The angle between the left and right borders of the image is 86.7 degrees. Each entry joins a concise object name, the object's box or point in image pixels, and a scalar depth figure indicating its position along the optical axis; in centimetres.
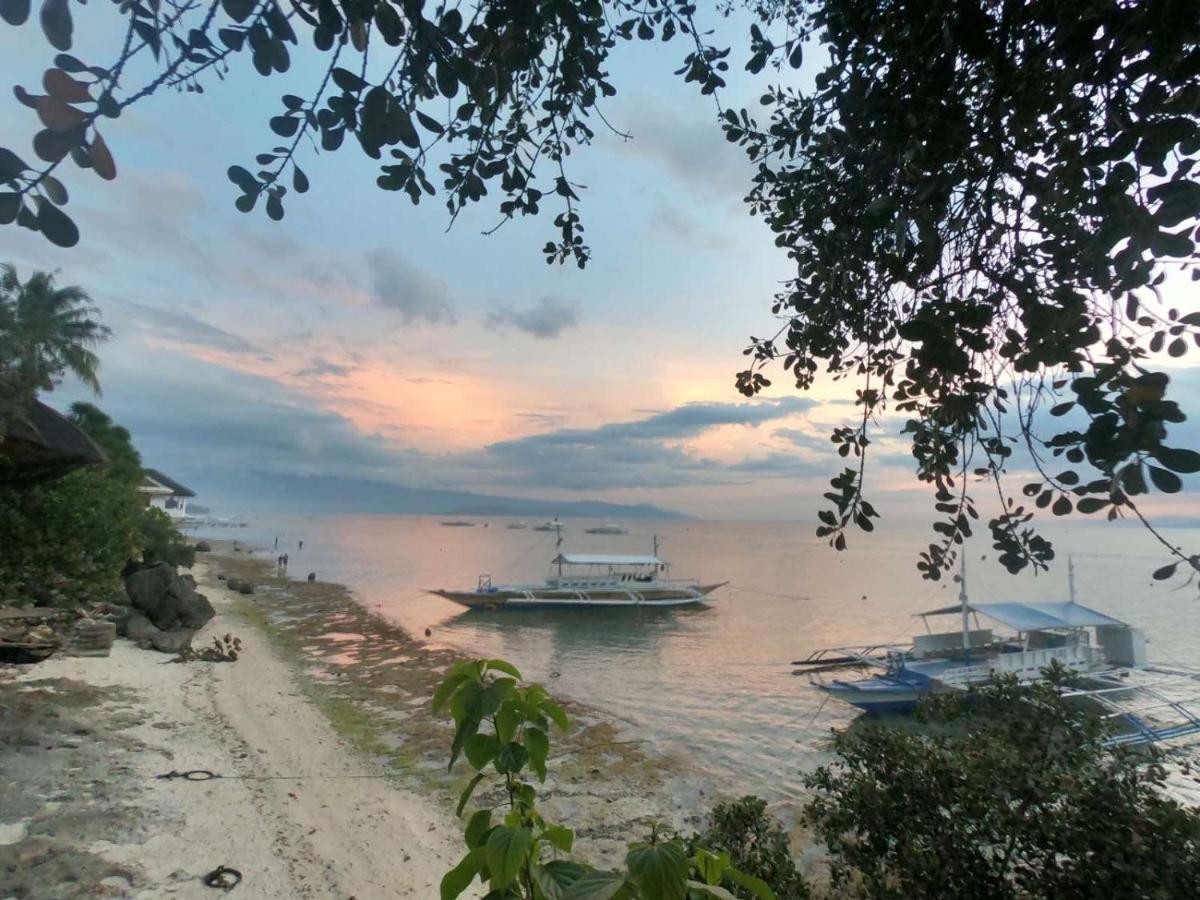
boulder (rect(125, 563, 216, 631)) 1812
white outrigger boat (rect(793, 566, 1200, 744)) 1656
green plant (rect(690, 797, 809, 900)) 379
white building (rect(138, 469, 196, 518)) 2902
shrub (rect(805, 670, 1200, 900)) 290
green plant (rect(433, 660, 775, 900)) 132
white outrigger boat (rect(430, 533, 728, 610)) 3553
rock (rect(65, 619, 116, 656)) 1343
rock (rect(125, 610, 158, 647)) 1573
